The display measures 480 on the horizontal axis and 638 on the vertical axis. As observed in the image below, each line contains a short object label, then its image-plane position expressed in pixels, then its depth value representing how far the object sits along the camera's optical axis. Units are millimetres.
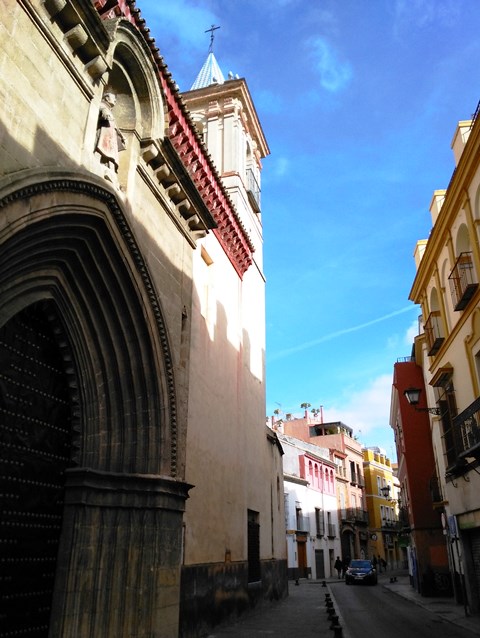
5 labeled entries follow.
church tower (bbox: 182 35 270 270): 15289
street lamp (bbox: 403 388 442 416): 12016
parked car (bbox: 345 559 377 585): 25859
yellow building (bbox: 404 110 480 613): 10711
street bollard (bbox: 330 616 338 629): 8853
